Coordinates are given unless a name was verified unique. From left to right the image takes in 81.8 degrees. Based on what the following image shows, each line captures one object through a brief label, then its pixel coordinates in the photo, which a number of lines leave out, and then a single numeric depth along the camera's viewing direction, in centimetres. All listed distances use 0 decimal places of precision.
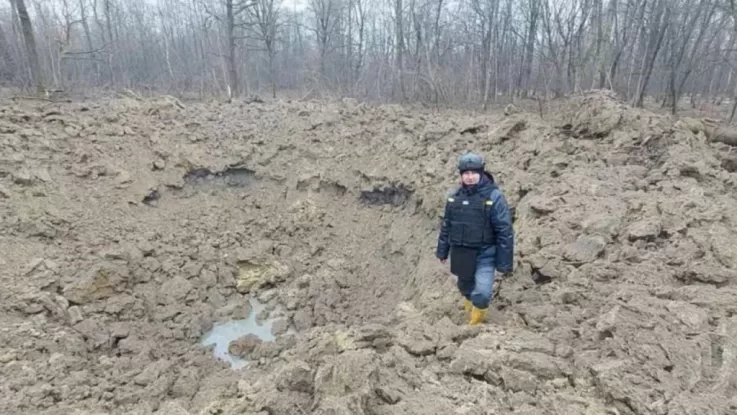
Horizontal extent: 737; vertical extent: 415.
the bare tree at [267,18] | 1569
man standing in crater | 354
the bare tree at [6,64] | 1141
